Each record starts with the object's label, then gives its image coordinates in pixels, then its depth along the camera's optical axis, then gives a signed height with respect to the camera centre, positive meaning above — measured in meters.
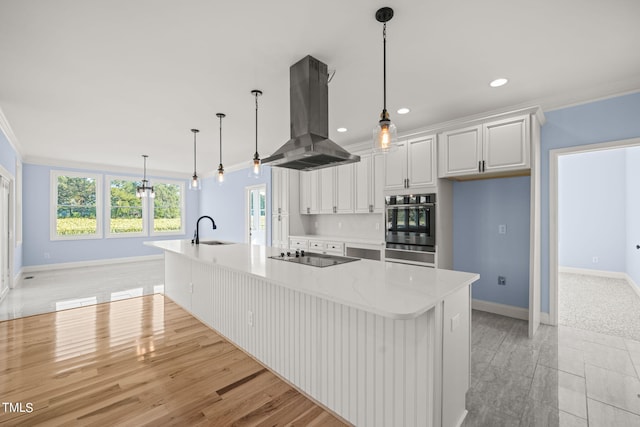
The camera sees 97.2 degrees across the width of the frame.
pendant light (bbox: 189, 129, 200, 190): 4.13 +0.45
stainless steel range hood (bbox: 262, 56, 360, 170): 2.38 +0.84
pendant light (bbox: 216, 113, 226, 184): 3.73 +0.54
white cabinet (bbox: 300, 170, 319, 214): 5.50 +0.43
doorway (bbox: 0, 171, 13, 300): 4.48 -0.39
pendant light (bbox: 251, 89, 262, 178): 3.07 +0.59
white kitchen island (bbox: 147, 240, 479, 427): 1.43 -0.76
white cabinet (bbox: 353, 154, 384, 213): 4.50 +0.49
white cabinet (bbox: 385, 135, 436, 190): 3.86 +0.70
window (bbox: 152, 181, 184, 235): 8.30 +0.17
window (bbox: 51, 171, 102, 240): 6.71 +0.19
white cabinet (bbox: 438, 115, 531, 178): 3.13 +0.79
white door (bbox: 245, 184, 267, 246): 6.71 -0.01
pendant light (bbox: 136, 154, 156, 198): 5.82 +0.49
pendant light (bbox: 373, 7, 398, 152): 1.89 +0.59
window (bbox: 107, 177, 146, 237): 7.49 +0.10
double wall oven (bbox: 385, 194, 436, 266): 3.80 -0.21
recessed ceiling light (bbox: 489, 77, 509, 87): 2.76 +1.32
